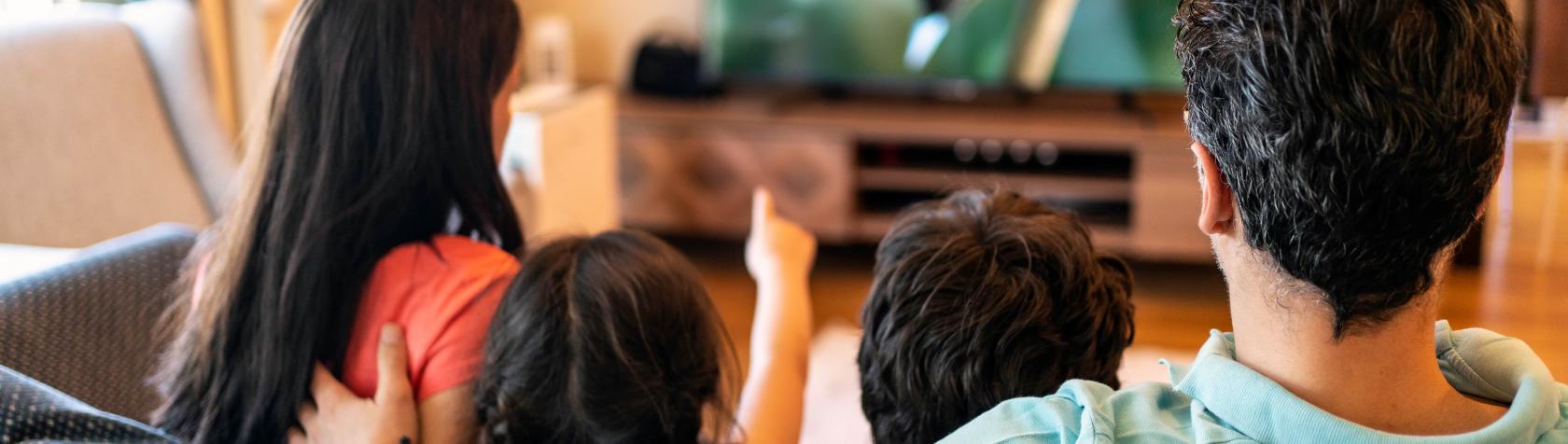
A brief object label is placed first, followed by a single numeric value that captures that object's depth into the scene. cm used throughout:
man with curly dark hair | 64
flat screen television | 331
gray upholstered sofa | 130
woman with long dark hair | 112
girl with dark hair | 109
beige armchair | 186
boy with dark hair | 101
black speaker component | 365
